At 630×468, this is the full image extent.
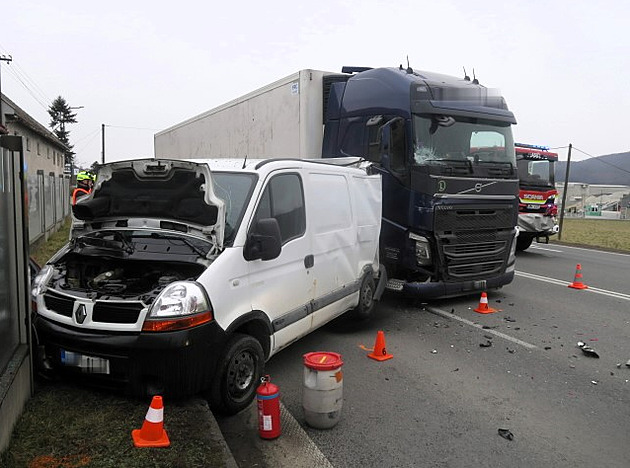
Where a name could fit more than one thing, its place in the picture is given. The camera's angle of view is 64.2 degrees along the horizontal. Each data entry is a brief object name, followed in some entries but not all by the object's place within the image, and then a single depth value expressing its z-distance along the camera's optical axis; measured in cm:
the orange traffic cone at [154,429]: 308
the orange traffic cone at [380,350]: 530
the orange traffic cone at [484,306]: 726
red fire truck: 1388
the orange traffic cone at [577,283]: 924
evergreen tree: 7881
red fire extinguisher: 346
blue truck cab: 693
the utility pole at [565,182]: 2434
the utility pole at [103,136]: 5472
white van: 342
